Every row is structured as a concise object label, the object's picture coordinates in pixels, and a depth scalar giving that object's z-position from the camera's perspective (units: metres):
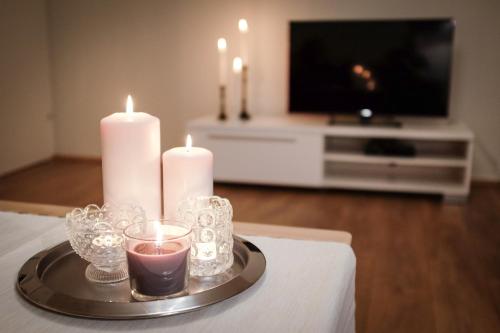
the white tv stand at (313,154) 3.71
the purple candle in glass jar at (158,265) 0.80
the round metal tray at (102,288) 0.77
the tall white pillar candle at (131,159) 0.93
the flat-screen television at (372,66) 3.74
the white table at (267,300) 0.75
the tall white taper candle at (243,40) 4.03
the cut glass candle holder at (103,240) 0.90
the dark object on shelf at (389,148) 3.81
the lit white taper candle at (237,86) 4.35
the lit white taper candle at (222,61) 4.11
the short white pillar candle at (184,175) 0.95
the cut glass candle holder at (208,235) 0.91
